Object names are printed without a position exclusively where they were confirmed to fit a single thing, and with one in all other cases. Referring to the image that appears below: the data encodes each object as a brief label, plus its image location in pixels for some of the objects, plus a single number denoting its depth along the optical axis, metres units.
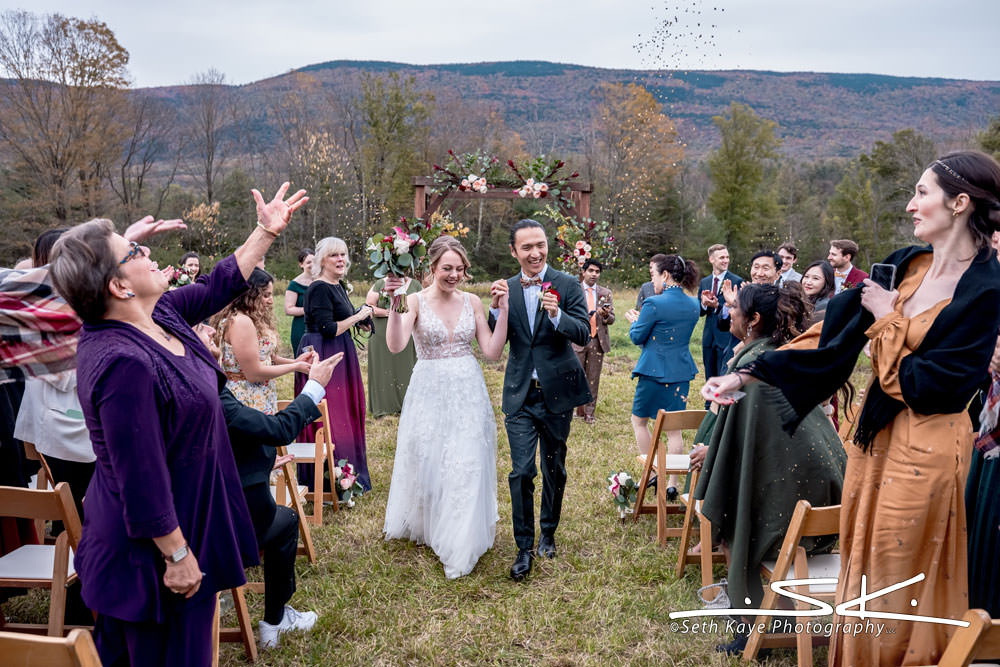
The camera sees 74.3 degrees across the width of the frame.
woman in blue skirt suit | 6.13
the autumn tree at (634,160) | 34.22
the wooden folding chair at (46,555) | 2.86
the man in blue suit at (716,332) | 7.80
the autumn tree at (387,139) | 32.78
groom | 4.48
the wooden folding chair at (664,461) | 4.77
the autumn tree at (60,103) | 24.62
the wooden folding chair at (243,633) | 3.43
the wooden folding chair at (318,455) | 5.22
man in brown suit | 8.22
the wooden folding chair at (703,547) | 3.99
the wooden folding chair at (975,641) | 1.70
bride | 4.54
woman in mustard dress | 2.38
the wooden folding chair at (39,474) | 3.96
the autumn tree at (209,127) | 33.50
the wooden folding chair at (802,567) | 2.88
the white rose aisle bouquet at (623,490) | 5.44
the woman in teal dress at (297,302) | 7.05
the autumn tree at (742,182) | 38.44
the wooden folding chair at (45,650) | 1.64
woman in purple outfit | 2.12
